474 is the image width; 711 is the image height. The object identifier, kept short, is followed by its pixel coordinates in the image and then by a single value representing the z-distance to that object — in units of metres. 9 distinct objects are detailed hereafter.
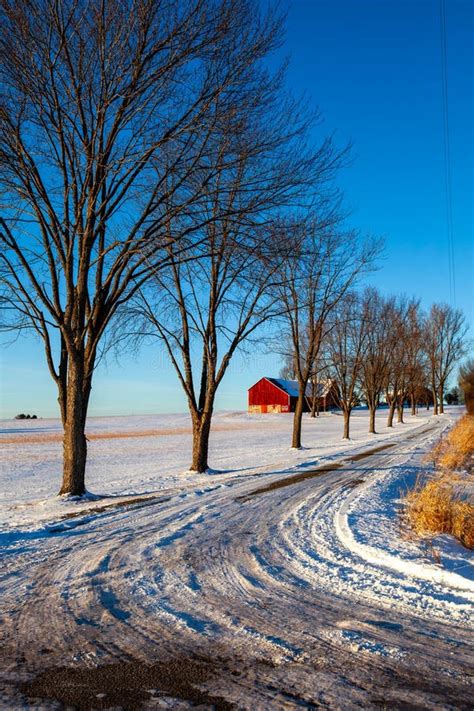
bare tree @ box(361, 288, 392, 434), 36.38
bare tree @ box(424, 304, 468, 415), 68.38
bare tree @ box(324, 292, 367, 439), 33.47
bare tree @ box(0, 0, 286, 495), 8.91
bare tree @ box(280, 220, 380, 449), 24.56
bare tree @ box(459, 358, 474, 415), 40.51
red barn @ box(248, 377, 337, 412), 82.69
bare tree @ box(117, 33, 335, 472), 9.84
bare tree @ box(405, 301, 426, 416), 45.38
